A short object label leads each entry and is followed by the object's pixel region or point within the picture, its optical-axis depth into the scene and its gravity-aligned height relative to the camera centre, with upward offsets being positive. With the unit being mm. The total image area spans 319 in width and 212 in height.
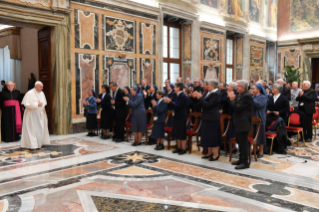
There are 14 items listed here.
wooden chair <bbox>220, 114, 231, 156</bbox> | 6293 -639
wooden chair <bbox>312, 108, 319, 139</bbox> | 8420 -707
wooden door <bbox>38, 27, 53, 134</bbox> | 9016 +893
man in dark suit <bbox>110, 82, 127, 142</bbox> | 7797 -445
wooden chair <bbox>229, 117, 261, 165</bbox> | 5612 -844
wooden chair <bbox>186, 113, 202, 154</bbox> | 6478 -827
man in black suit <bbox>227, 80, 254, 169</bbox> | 5168 -375
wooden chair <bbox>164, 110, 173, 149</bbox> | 6945 -825
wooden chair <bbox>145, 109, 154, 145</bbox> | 7544 -814
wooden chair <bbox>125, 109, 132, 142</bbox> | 8018 -785
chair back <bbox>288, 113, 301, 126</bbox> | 7517 -671
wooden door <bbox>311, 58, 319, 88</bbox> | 18453 +1435
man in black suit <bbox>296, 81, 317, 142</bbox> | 7832 -307
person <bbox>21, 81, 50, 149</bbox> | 6926 -569
